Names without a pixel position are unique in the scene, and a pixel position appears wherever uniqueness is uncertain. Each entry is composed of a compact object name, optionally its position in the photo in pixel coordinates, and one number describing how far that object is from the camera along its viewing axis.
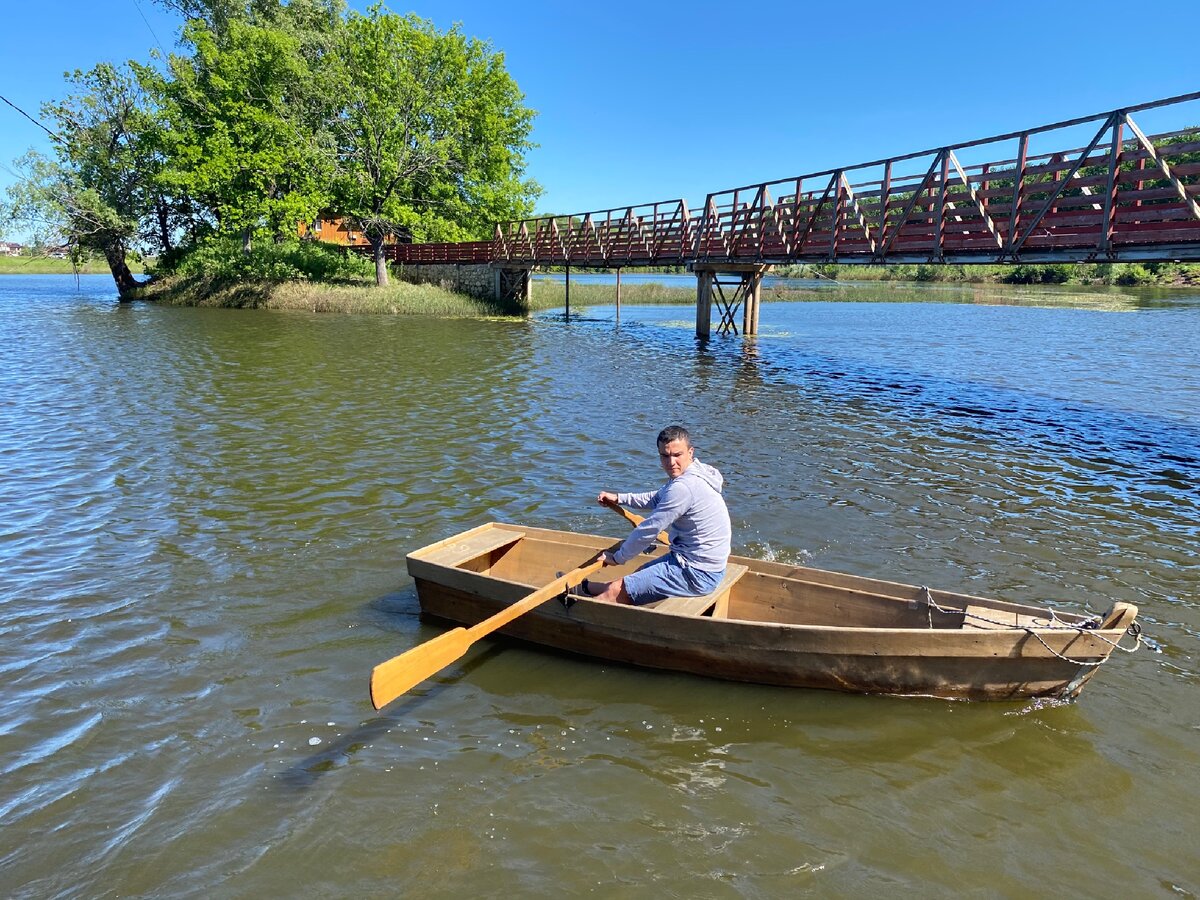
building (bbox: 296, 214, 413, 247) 50.76
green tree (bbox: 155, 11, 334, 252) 40.03
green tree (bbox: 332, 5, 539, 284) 40.31
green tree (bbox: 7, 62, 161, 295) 41.75
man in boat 6.03
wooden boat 5.33
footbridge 12.41
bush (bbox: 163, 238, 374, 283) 42.69
